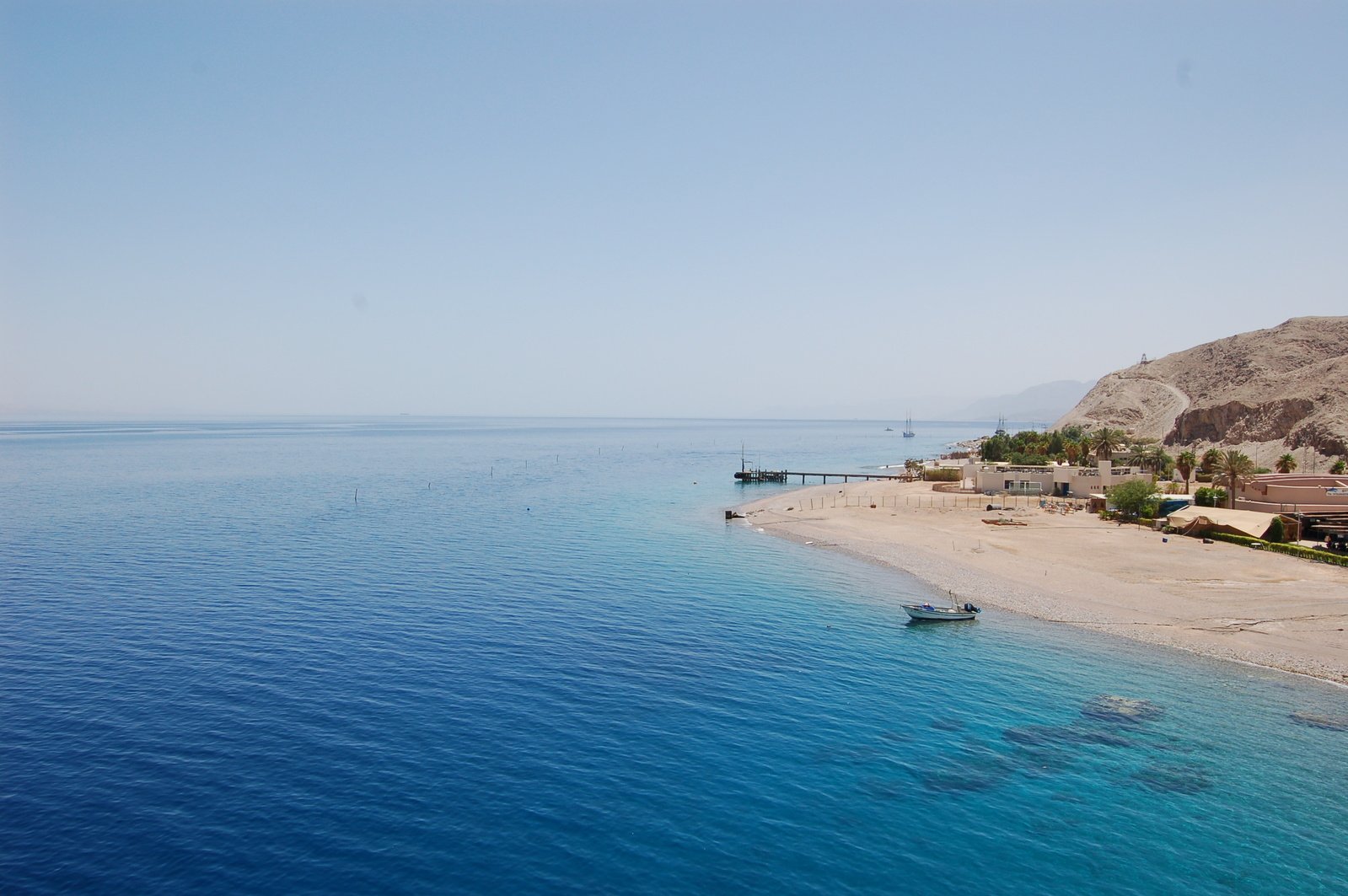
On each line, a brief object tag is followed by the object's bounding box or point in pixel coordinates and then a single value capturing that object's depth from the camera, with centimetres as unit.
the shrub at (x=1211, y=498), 9569
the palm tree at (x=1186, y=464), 10625
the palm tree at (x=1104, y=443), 12562
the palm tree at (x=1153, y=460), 12850
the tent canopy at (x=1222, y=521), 8012
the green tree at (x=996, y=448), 16705
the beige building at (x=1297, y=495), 8269
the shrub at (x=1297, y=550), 6950
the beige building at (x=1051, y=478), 11688
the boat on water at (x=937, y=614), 5634
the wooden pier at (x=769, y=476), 17125
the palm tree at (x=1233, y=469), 9219
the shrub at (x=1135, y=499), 9581
